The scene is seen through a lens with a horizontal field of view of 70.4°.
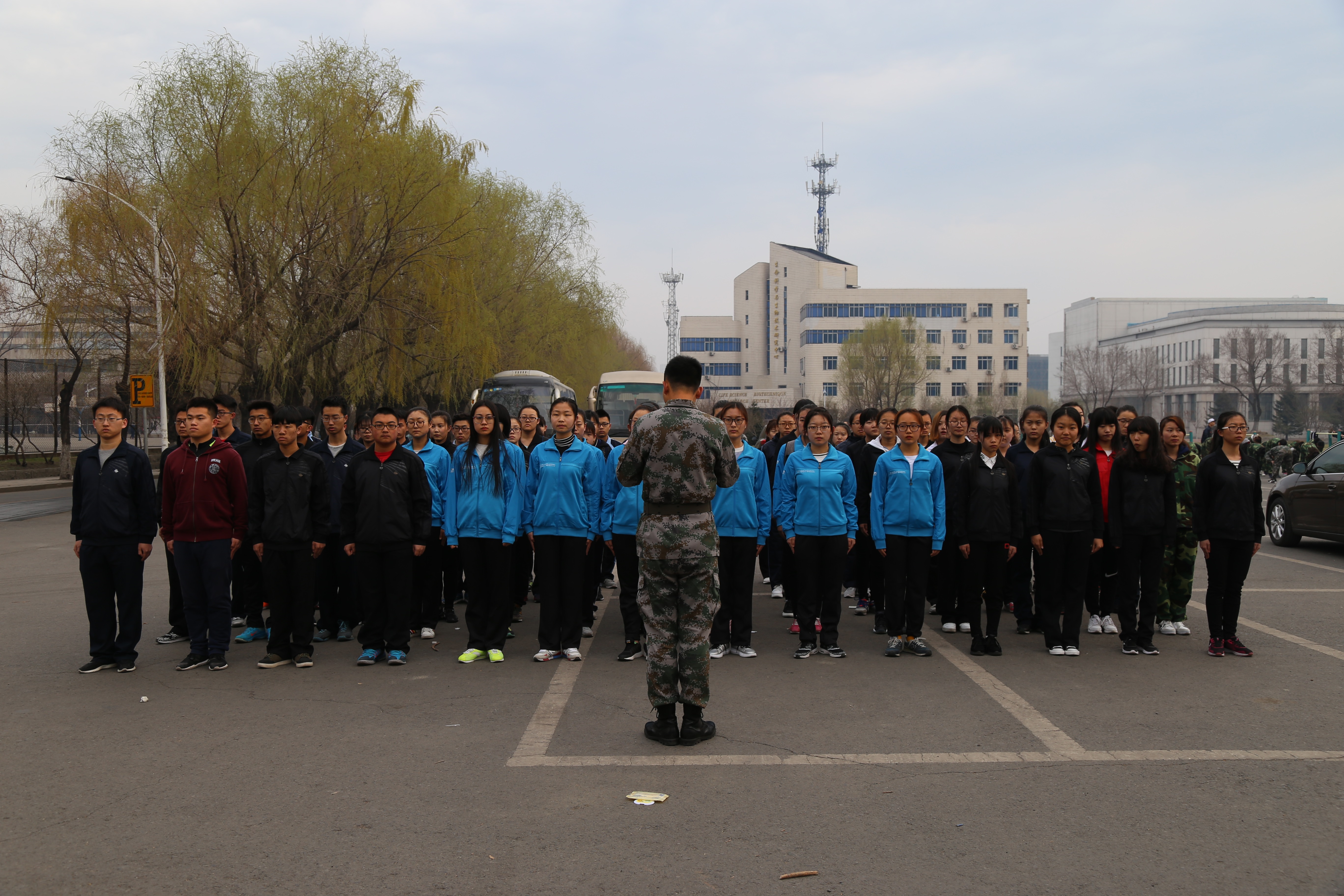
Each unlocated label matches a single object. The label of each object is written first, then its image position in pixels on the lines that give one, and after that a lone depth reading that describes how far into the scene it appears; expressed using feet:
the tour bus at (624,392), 103.91
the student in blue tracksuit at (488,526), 23.48
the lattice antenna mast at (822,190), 378.12
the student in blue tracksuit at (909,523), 23.63
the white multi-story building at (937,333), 297.33
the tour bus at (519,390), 86.43
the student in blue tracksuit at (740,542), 23.57
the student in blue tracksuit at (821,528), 23.58
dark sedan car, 41.68
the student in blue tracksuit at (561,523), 23.02
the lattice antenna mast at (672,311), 400.88
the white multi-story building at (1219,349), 269.44
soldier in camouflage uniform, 16.66
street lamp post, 70.85
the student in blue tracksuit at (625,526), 24.25
